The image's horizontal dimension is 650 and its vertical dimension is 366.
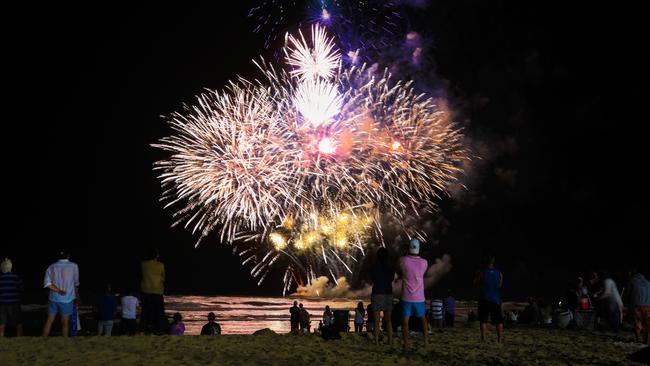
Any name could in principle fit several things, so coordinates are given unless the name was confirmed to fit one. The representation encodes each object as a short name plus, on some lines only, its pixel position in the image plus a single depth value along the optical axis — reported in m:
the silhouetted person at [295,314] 22.53
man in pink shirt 12.73
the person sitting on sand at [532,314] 22.17
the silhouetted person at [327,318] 22.74
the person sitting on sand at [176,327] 17.52
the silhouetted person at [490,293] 14.02
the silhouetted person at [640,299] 14.64
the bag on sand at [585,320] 18.89
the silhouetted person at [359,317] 23.30
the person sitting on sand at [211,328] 17.42
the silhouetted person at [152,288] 14.17
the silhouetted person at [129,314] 16.75
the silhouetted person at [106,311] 17.55
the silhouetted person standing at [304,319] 22.73
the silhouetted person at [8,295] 14.12
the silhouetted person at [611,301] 17.05
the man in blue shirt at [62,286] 13.48
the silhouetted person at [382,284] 13.16
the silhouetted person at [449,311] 23.81
